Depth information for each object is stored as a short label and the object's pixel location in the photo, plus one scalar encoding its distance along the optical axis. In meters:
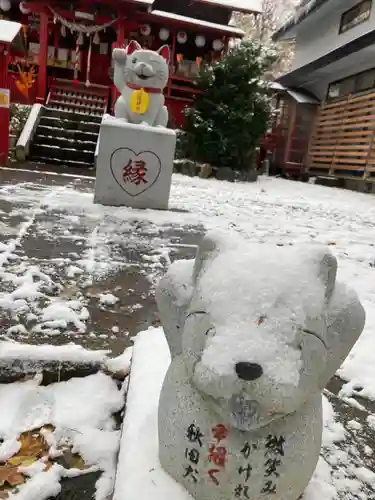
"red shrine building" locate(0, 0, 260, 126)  12.59
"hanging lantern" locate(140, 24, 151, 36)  13.84
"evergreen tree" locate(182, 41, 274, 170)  12.05
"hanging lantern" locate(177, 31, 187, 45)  14.34
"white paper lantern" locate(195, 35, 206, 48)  14.38
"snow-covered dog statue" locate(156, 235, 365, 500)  0.97
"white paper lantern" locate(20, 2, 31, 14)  12.12
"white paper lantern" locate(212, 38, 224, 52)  14.85
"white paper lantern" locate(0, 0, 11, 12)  13.20
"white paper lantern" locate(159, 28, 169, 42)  14.26
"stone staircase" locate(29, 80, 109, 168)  10.52
